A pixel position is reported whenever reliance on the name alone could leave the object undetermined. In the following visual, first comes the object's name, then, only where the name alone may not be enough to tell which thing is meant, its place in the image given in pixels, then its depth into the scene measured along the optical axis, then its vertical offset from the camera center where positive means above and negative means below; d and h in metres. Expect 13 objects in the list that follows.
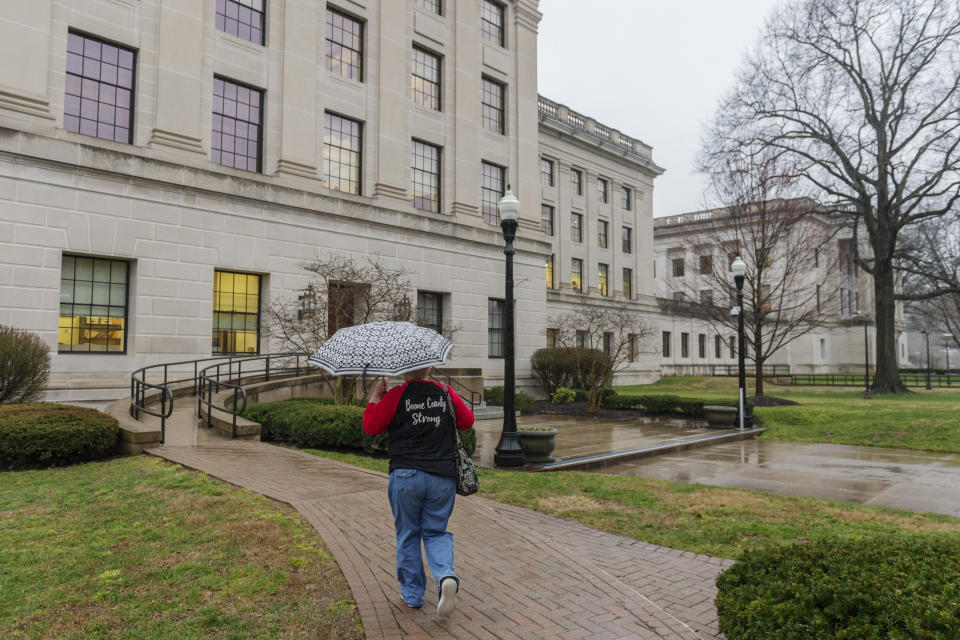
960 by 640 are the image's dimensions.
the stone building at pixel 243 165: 15.20 +5.90
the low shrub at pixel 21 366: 11.27 -0.35
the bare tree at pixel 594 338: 23.53 +1.15
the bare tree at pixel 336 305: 16.12 +1.35
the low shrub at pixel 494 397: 22.25 -1.56
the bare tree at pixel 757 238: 23.83 +4.99
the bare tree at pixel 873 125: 28.67 +11.43
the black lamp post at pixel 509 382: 10.66 -0.48
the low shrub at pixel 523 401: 21.76 -1.67
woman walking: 4.17 -0.80
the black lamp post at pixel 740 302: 17.28 +1.69
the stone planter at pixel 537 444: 10.83 -1.58
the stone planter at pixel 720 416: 17.56 -1.68
